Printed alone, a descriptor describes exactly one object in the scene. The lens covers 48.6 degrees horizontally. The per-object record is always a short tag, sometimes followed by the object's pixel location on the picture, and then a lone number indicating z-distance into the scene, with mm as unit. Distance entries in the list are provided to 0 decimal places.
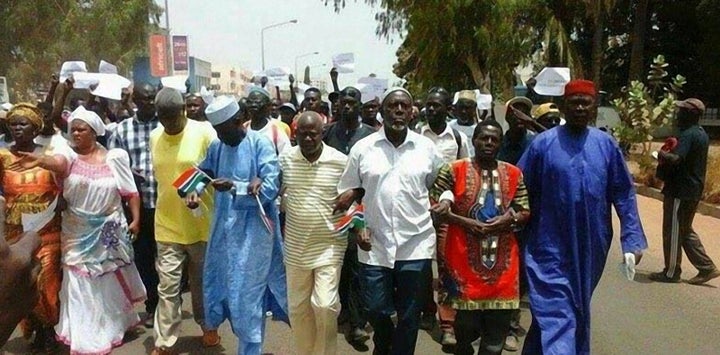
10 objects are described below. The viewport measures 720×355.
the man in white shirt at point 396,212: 4695
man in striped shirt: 4801
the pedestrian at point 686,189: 7707
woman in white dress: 5375
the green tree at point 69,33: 34406
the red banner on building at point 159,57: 24438
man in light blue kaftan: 4969
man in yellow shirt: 5387
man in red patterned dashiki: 4598
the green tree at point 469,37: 22047
